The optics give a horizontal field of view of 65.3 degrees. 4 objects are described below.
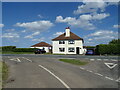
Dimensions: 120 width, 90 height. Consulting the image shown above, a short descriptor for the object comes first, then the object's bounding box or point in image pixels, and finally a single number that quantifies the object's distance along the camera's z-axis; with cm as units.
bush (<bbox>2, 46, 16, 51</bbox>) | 3937
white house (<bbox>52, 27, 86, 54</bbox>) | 3140
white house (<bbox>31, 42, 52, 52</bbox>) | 4192
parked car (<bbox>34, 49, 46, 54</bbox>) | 3045
